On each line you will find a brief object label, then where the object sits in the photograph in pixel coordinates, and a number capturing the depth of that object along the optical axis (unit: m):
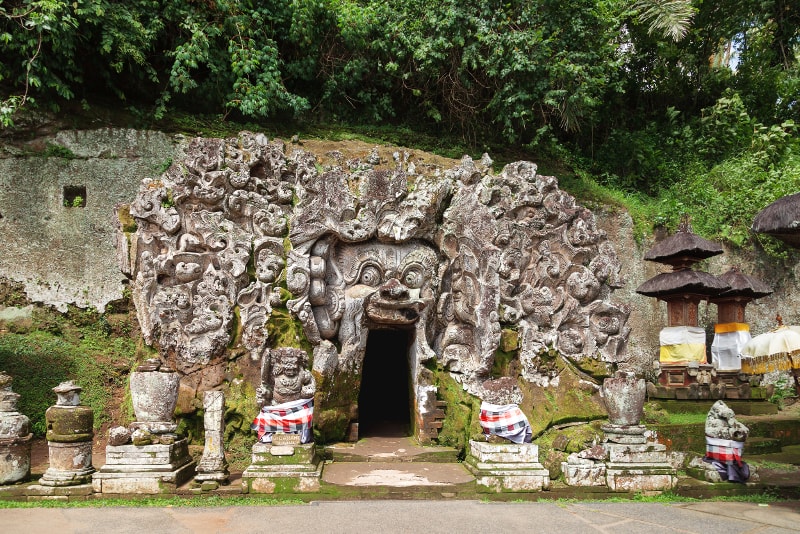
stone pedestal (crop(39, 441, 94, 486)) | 7.11
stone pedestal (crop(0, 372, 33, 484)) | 7.25
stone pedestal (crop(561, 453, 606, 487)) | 7.63
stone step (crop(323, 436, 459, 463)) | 8.70
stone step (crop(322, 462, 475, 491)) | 7.48
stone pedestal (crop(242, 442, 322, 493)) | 7.19
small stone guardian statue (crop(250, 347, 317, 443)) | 7.54
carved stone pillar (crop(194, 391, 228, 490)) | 7.27
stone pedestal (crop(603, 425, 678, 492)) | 7.54
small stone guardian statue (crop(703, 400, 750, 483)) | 7.67
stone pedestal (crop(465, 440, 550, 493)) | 7.40
